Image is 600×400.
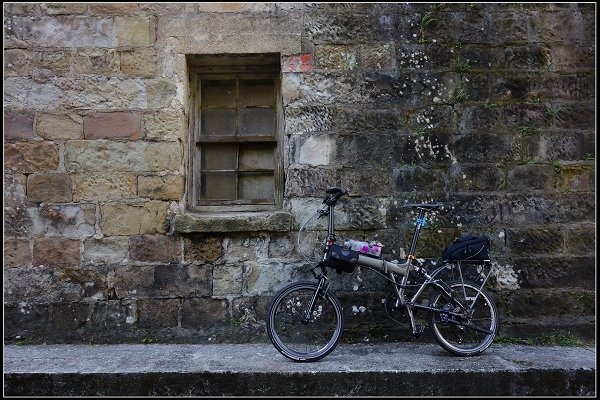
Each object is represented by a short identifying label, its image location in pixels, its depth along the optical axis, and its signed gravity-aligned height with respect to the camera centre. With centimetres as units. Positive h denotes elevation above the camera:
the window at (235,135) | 514 +57
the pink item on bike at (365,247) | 440 -41
